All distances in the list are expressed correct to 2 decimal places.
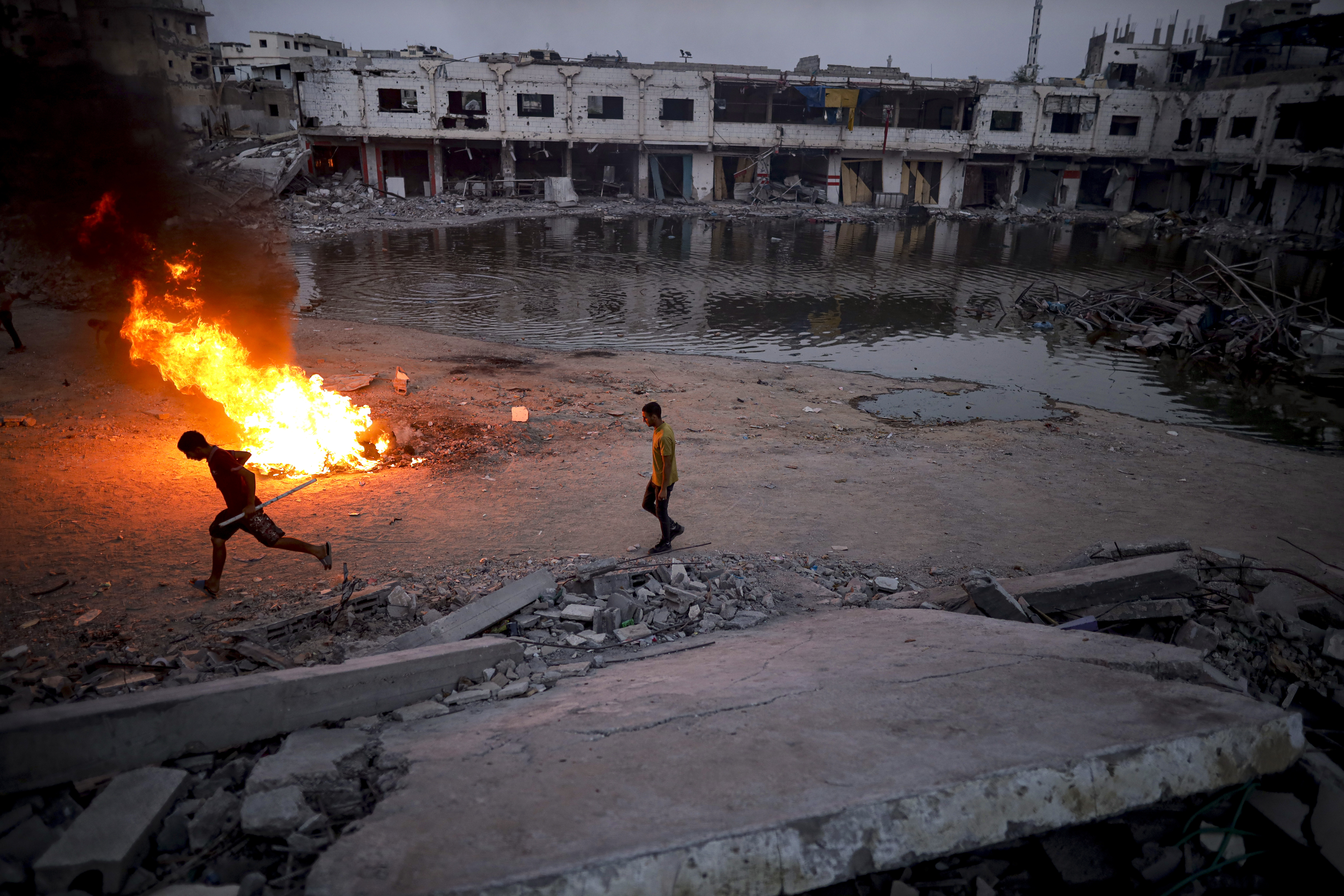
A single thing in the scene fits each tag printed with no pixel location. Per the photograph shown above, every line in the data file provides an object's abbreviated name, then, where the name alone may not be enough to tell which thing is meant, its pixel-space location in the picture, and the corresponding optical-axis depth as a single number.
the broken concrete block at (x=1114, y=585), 5.04
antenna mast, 49.34
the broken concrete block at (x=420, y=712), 3.83
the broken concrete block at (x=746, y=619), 5.53
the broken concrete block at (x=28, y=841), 2.74
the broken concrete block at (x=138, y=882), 2.62
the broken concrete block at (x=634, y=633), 5.22
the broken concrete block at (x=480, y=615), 4.96
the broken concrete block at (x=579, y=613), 5.41
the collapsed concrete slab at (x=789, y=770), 2.51
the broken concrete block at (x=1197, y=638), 4.32
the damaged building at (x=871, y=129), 34.88
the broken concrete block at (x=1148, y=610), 4.70
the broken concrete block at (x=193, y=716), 3.10
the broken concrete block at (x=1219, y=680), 3.70
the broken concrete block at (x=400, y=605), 5.63
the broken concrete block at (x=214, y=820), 2.81
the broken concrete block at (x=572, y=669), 4.55
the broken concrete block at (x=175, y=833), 2.82
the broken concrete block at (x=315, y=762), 3.05
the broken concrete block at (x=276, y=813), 2.78
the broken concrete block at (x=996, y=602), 5.09
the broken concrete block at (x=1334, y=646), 4.15
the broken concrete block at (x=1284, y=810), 2.86
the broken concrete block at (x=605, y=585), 5.88
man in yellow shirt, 6.82
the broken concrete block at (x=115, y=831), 2.57
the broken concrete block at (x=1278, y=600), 4.77
